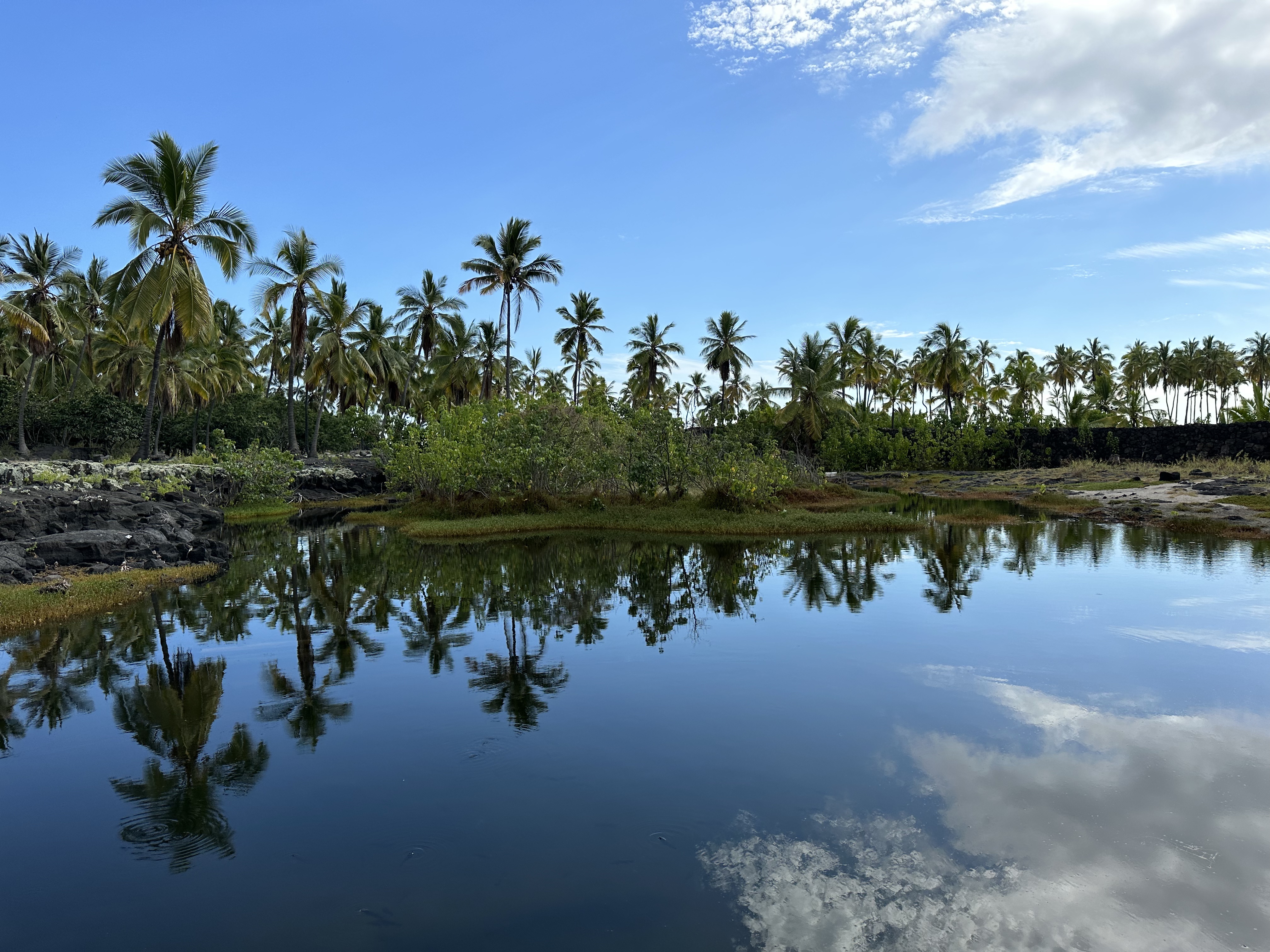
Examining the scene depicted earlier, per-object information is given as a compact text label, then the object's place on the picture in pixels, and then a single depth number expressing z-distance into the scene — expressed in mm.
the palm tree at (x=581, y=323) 51719
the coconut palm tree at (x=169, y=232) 26281
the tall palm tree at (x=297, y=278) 40188
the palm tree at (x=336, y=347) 44125
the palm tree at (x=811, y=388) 52344
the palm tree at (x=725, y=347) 53562
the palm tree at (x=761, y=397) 65062
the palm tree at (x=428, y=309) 49000
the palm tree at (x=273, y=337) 50281
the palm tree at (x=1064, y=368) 73125
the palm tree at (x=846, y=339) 57500
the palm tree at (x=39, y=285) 38750
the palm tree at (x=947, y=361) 56375
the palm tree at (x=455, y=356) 50438
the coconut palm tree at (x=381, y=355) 49562
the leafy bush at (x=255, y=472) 32312
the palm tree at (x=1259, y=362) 68312
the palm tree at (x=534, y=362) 61375
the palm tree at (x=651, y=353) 54781
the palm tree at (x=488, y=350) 52312
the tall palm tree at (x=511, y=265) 40875
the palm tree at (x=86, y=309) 44781
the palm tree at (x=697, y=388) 80625
